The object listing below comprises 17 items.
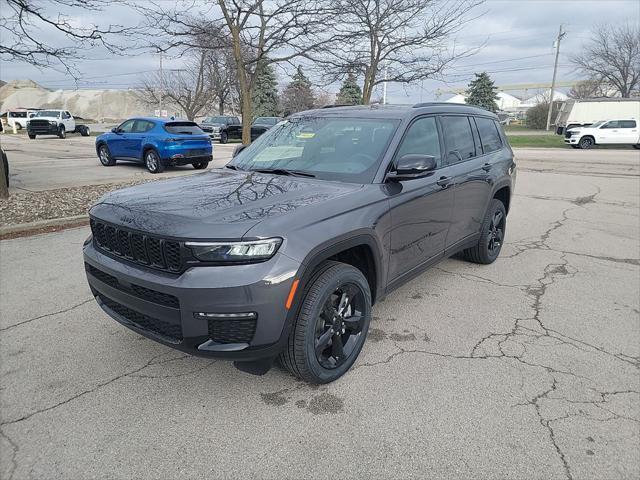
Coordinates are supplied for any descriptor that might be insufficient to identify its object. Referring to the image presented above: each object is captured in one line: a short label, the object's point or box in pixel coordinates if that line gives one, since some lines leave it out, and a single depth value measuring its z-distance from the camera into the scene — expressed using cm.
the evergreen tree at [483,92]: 5550
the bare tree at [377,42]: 1248
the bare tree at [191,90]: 4016
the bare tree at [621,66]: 4884
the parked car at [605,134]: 2712
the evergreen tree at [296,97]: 4314
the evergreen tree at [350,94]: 4614
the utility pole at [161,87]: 4916
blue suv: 1312
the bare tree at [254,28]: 1165
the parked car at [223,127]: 2886
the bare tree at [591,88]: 5800
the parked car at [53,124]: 3138
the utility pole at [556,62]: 4900
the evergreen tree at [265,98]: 4894
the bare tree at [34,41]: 733
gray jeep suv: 240
